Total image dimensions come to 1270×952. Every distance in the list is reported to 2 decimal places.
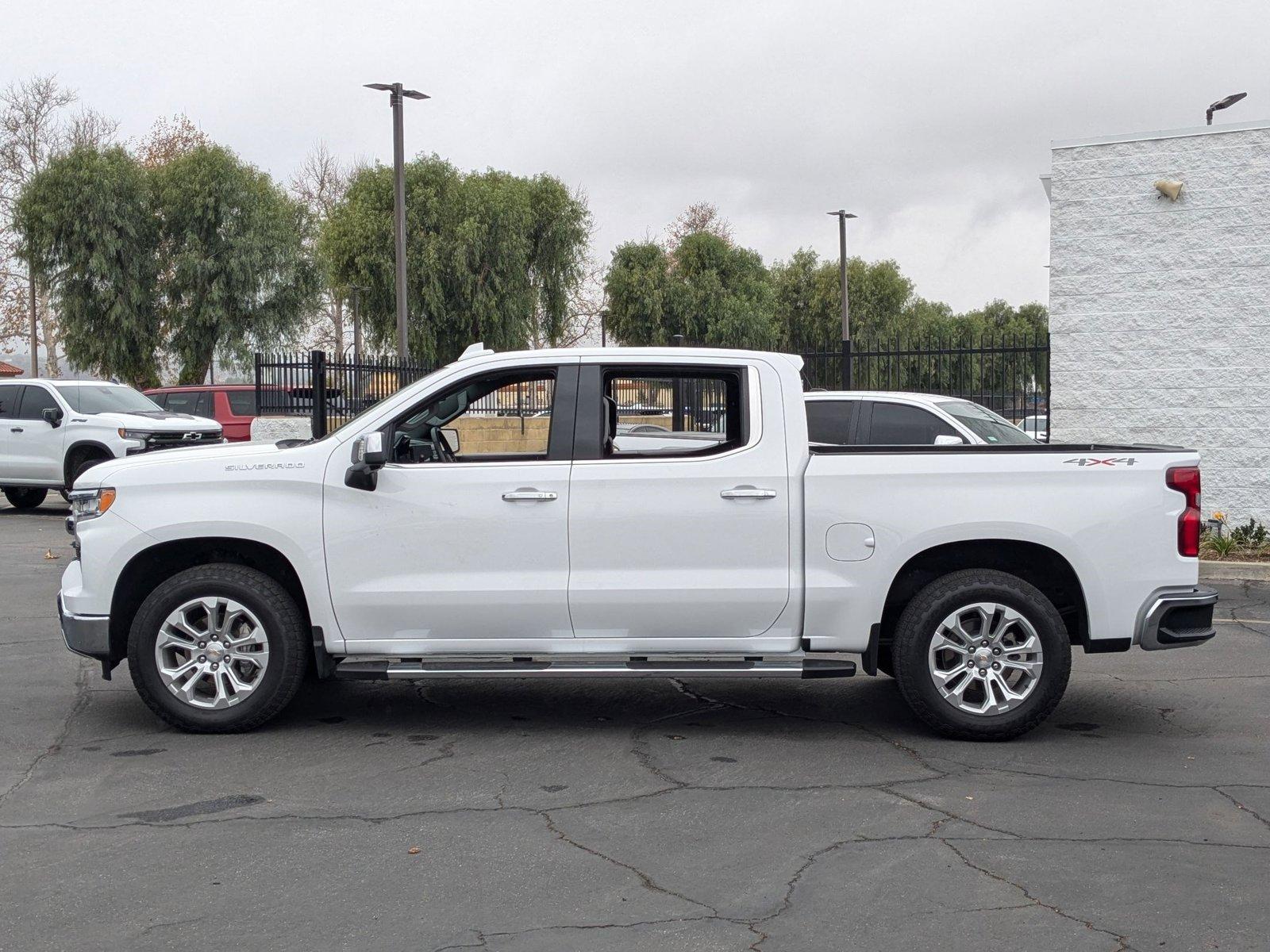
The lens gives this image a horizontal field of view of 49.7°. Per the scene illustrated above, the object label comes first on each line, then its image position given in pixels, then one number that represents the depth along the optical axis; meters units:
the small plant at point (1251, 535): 13.86
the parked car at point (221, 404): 28.53
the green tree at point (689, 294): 69.19
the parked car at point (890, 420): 11.89
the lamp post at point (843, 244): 41.28
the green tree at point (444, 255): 50.31
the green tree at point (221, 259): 45.22
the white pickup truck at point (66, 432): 19.70
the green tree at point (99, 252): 43.78
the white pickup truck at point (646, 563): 6.59
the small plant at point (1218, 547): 13.50
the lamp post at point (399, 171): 25.30
